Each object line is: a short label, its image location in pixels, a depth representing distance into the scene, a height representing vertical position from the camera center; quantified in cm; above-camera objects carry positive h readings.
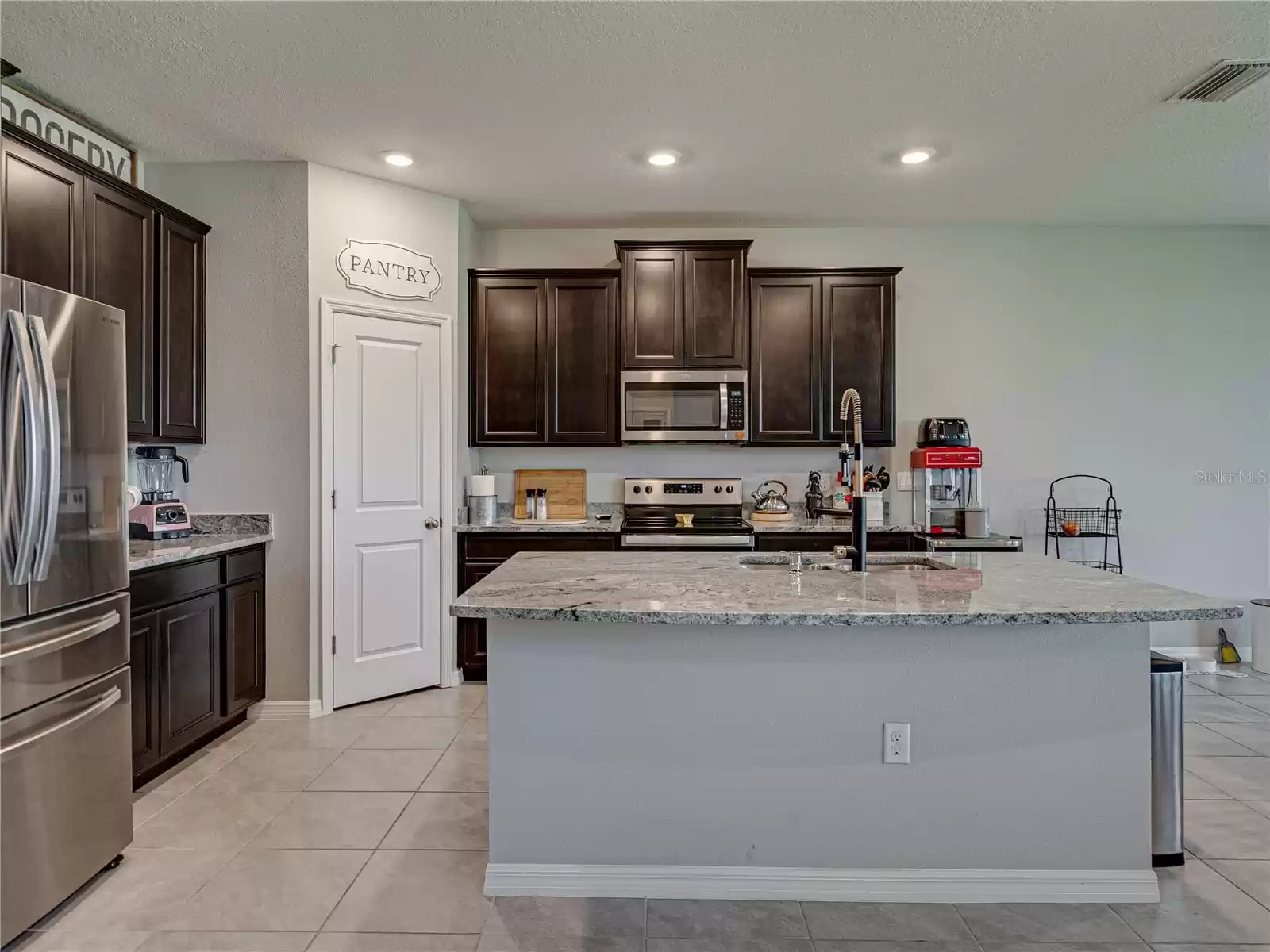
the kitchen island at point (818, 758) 200 -80
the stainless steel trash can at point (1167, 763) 216 -88
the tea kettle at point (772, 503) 438 -19
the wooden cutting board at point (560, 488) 462 -10
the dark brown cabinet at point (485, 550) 409 -44
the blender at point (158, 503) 321 -14
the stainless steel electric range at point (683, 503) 436 -20
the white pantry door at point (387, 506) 369 -18
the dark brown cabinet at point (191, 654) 272 -77
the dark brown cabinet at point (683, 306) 423 +97
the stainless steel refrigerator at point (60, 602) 182 -35
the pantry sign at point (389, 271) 370 +106
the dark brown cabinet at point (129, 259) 257 +86
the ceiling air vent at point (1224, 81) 265 +148
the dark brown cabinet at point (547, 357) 429 +68
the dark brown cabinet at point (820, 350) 429 +72
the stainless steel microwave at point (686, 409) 426 +37
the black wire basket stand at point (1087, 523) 450 -33
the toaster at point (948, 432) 436 +23
